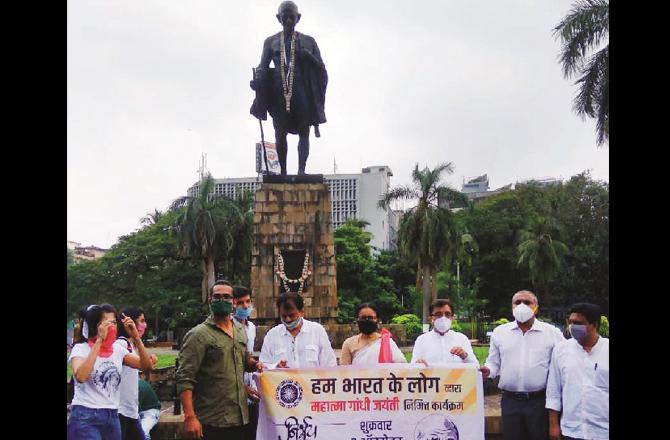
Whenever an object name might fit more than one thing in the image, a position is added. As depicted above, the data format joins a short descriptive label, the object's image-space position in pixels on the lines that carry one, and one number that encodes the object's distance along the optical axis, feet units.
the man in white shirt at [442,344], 22.11
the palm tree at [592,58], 70.59
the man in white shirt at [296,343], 21.39
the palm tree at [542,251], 142.00
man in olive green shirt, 18.34
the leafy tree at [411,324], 90.36
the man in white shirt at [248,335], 20.68
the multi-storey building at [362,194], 292.36
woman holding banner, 21.57
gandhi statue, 43.19
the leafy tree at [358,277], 138.62
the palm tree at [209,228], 124.47
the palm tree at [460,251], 125.59
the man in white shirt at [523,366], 20.74
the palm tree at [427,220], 123.34
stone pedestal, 43.16
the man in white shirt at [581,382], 19.02
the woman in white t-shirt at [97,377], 18.49
